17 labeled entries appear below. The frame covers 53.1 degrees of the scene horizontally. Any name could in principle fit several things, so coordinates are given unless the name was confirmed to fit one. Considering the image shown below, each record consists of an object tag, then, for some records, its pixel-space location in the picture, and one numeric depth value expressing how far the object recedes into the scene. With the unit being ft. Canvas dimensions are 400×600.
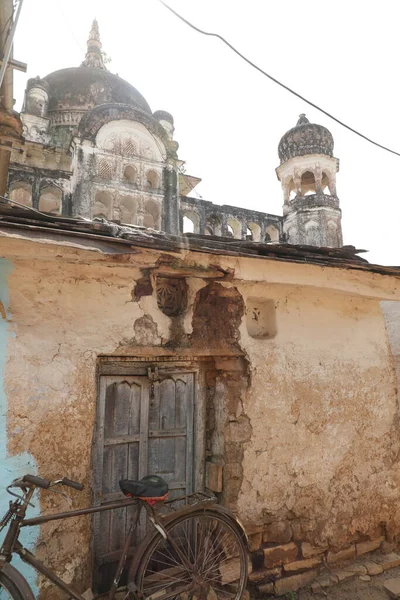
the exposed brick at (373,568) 12.30
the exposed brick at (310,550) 11.91
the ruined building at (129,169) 42.16
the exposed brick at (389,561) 12.62
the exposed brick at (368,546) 12.88
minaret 53.67
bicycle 7.68
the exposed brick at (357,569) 12.19
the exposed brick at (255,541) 11.38
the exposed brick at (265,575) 11.10
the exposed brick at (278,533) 11.65
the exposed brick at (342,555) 12.32
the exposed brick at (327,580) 11.60
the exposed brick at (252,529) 11.35
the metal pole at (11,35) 11.82
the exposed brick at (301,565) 11.58
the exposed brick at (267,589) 10.97
